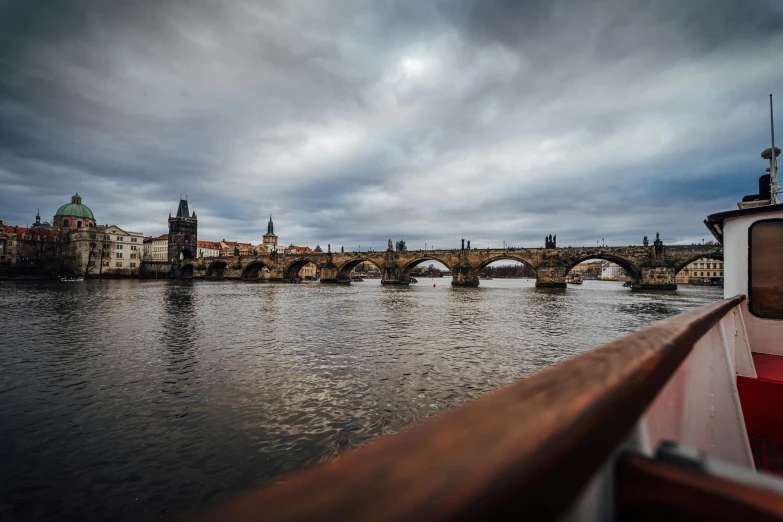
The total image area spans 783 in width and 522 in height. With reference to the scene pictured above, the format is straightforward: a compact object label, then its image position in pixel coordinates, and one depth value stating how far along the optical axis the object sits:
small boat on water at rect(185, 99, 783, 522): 0.33
